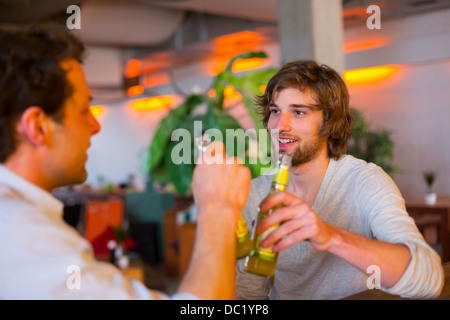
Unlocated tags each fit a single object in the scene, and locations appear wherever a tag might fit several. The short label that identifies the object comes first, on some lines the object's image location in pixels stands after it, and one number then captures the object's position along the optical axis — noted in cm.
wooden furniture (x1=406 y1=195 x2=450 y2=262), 465
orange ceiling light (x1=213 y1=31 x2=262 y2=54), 752
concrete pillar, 385
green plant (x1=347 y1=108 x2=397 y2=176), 561
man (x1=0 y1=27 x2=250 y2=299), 75
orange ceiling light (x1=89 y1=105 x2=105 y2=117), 1243
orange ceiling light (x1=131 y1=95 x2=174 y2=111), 1018
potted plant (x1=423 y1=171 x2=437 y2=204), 505
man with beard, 107
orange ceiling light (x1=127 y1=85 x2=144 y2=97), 1073
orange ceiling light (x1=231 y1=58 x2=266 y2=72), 826
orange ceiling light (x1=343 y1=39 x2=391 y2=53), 640
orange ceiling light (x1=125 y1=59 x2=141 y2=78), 980
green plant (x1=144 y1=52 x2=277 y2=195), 362
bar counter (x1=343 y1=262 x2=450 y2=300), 115
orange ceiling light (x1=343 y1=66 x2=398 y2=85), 678
